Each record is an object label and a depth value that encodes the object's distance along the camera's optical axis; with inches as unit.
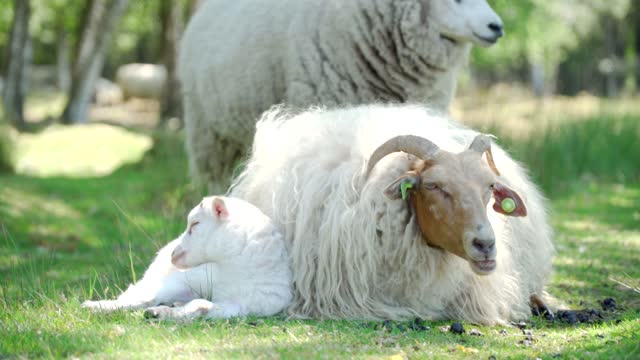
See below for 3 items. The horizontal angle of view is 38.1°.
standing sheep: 274.7
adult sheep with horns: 180.9
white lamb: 189.5
